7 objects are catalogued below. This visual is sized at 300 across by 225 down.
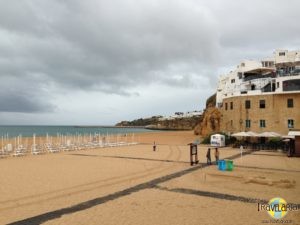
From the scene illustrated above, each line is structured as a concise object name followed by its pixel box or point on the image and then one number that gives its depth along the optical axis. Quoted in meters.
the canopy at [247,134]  27.41
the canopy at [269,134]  26.27
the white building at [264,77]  30.67
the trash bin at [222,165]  15.24
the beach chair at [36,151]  23.87
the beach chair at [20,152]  22.59
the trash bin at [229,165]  15.14
